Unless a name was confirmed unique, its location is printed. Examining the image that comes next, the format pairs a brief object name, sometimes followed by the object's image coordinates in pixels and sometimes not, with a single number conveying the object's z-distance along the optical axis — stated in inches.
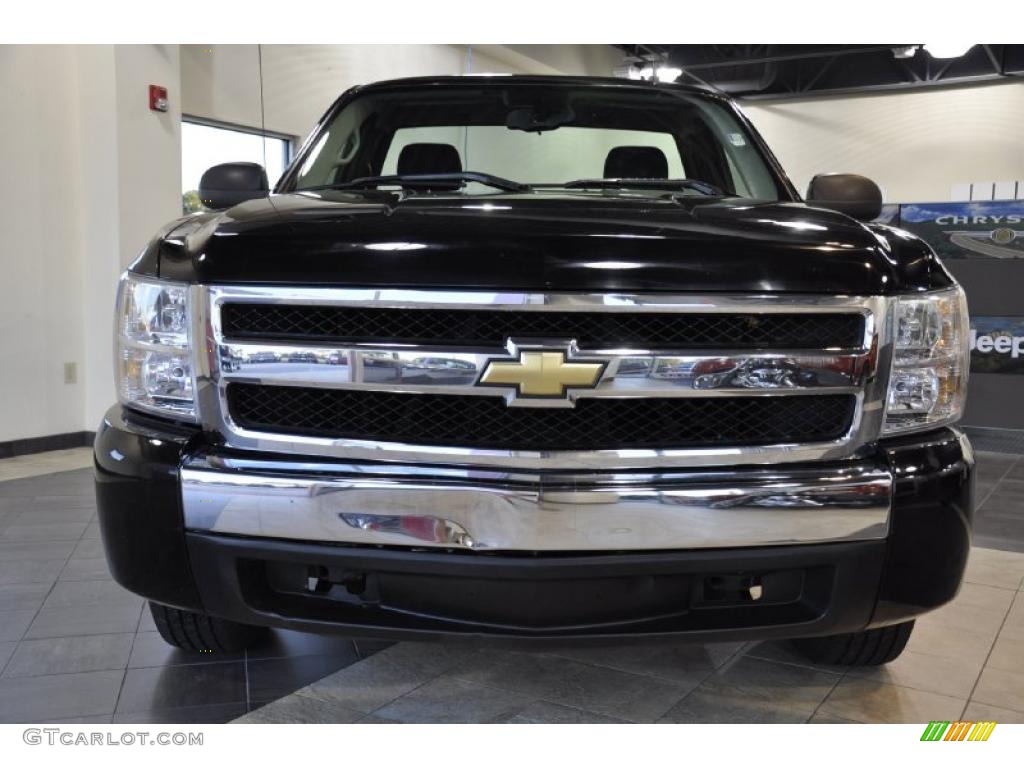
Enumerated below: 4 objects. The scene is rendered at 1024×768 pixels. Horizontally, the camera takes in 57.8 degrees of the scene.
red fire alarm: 226.4
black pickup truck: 61.0
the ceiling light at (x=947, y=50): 458.3
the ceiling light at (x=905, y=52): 508.7
